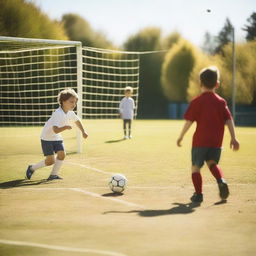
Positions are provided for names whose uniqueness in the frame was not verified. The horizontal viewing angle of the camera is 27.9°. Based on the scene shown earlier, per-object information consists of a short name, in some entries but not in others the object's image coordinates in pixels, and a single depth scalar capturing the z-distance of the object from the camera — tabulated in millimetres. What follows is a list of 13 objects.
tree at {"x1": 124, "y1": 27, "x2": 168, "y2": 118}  50781
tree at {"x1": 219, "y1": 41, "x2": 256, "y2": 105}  36688
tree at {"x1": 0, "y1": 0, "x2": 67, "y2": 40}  36688
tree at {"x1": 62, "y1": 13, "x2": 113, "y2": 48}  50531
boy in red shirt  6469
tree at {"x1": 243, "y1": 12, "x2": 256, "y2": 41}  59844
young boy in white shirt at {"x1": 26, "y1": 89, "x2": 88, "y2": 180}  8398
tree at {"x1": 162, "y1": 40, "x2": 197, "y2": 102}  47062
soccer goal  13328
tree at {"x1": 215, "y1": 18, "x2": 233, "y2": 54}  78256
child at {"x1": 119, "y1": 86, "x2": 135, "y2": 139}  18688
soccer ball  7123
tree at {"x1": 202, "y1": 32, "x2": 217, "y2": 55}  96250
